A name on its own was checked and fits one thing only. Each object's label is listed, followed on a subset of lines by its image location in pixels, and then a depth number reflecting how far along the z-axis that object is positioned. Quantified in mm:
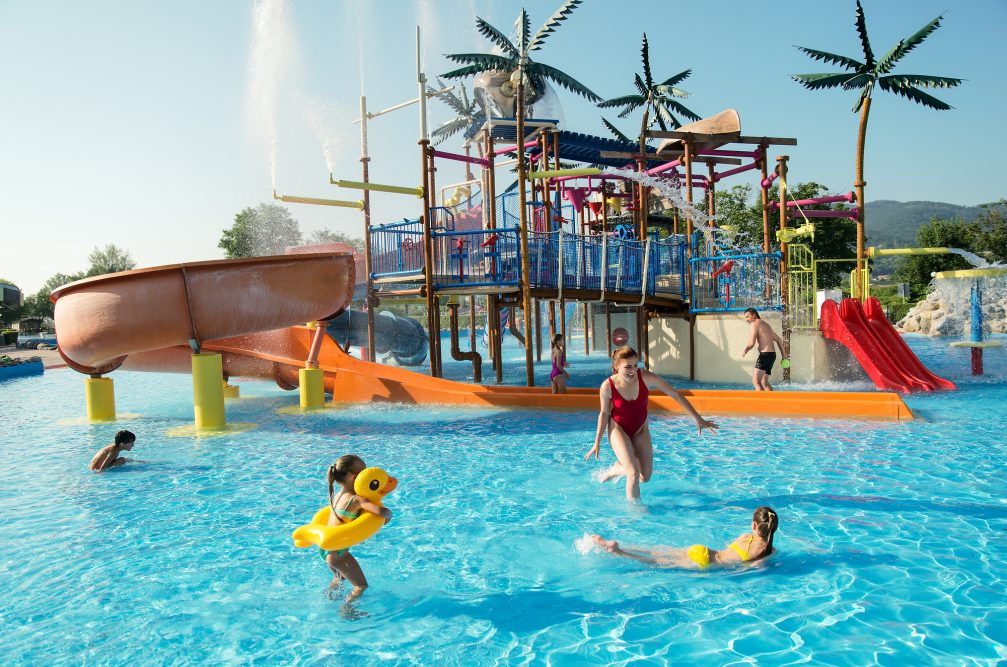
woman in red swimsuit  5781
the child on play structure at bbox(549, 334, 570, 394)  11258
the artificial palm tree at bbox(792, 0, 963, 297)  17812
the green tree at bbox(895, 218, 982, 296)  42125
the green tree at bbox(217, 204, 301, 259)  49591
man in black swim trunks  11820
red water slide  12250
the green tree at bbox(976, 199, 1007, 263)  44531
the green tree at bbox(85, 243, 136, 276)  62000
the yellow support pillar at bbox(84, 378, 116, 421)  11438
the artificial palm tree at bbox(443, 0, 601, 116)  16672
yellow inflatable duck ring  3771
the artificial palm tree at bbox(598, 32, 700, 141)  29484
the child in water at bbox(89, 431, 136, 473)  7715
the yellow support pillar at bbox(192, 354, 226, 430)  10062
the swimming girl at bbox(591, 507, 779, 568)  4371
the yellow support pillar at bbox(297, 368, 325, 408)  12039
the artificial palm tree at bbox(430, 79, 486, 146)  34094
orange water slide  9641
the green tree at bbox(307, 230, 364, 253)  71150
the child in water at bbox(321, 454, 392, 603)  3881
